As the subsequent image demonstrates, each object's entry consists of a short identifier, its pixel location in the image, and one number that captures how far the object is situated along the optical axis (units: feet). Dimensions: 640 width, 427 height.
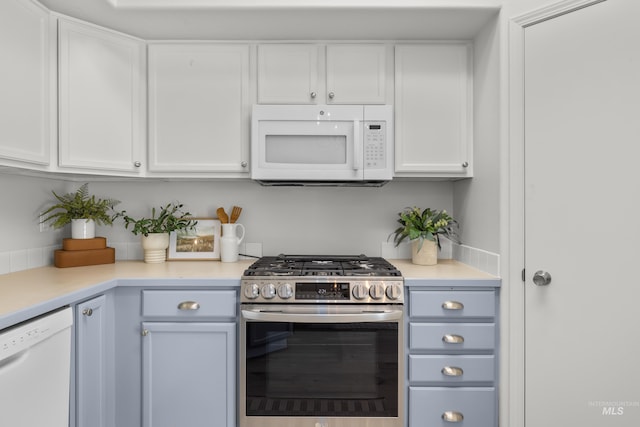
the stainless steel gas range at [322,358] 5.68
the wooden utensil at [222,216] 7.59
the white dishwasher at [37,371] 3.70
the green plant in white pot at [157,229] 7.29
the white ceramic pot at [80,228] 7.01
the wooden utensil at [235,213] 7.63
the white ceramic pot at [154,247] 7.28
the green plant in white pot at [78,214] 6.93
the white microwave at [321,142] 6.64
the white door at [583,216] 4.72
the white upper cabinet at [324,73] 6.86
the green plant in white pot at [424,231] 7.00
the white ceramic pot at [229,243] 7.41
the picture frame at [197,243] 7.68
